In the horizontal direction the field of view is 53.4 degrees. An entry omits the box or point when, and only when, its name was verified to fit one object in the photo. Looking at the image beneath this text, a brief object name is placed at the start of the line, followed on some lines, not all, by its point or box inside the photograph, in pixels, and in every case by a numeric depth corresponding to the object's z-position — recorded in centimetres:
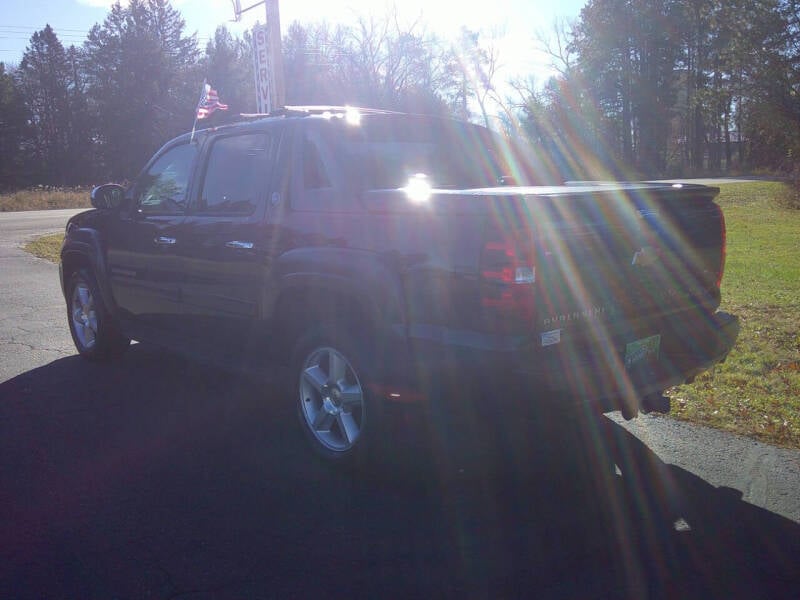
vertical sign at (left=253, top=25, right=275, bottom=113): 1236
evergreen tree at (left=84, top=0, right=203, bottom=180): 6153
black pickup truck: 371
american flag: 763
